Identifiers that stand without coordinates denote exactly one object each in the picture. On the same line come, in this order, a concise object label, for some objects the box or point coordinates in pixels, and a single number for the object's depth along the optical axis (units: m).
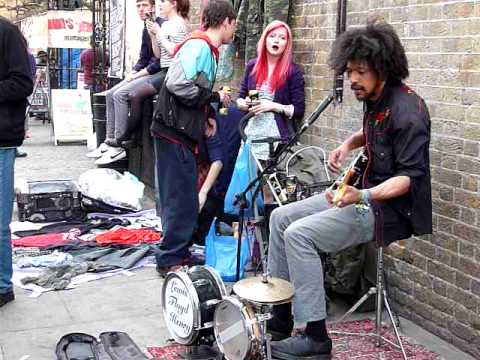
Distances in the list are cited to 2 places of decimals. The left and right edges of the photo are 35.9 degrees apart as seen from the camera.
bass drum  3.98
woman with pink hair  5.58
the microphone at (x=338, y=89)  5.39
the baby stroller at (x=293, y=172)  4.83
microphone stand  4.58
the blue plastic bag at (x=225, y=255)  5.58
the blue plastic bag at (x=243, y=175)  5.39
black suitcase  7.50
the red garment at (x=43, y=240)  6.66
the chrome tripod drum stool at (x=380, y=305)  4.19
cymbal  3.60
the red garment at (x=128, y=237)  6.71
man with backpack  5.22
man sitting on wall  8.12
